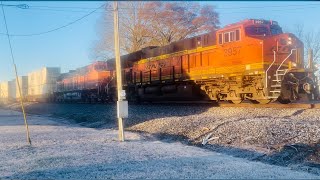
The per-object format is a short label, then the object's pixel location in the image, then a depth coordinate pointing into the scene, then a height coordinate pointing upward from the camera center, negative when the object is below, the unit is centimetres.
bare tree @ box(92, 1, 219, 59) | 3247 +598
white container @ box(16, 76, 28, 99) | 5072 -28
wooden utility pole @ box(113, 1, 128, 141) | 1009 -4
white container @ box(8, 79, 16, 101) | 5372 -94
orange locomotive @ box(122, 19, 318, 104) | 1289 +58
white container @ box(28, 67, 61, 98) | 4112 +38
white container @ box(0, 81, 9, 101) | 5550 -110
